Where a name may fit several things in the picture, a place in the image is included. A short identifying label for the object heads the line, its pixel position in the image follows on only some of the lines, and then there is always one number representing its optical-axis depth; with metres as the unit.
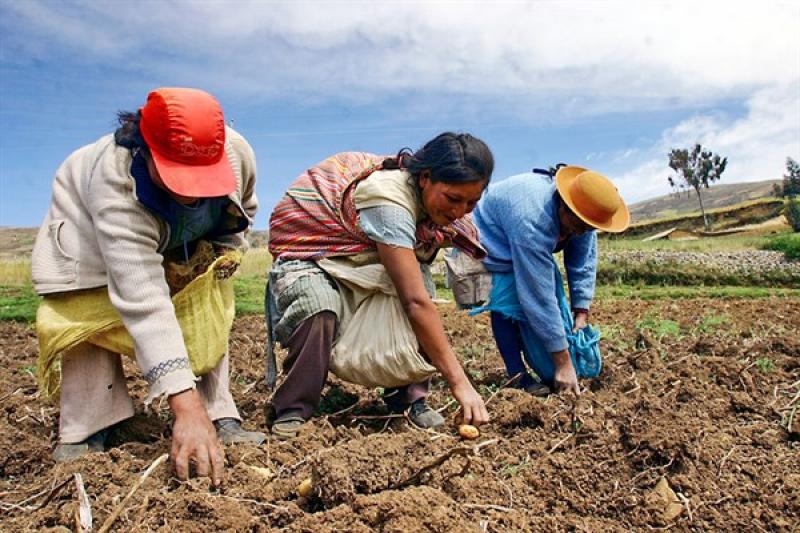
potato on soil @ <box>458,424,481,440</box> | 2.62
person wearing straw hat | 3.40
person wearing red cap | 2.30
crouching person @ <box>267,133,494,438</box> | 2.69
